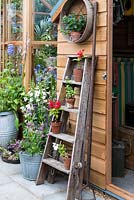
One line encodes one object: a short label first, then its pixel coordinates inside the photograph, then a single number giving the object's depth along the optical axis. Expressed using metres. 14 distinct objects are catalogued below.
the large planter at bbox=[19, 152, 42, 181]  3.80
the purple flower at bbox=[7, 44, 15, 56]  5.16
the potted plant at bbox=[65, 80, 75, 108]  3.52
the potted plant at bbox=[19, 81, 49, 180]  3.82
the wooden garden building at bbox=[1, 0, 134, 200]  3.41
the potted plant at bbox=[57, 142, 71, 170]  3.30
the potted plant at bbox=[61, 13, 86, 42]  3.49
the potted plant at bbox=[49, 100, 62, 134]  3.54
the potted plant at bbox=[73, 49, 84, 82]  3.47
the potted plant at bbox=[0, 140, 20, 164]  4.45
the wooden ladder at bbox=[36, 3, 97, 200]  3.24
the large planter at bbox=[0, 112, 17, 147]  4.75
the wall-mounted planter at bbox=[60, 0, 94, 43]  3.42
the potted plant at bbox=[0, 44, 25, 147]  4.75
